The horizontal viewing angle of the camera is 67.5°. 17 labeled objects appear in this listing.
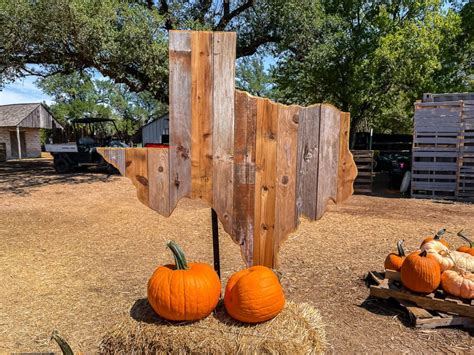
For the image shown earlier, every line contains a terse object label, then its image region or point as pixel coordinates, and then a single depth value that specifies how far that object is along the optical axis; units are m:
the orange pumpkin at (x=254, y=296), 2.27
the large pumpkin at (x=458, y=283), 3.06
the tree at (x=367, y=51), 12.16
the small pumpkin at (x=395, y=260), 3.70
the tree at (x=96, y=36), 11.27
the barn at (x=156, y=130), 32.44
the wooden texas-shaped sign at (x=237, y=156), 2.46
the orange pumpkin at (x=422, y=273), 3.15
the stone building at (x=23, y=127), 30.33
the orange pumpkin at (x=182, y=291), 2.27
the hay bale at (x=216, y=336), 2.10
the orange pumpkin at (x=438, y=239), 3.74
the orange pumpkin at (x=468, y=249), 3.57
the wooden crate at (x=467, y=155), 9.84
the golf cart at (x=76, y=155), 15.92
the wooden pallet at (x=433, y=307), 3.02
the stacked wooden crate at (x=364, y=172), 11.87
